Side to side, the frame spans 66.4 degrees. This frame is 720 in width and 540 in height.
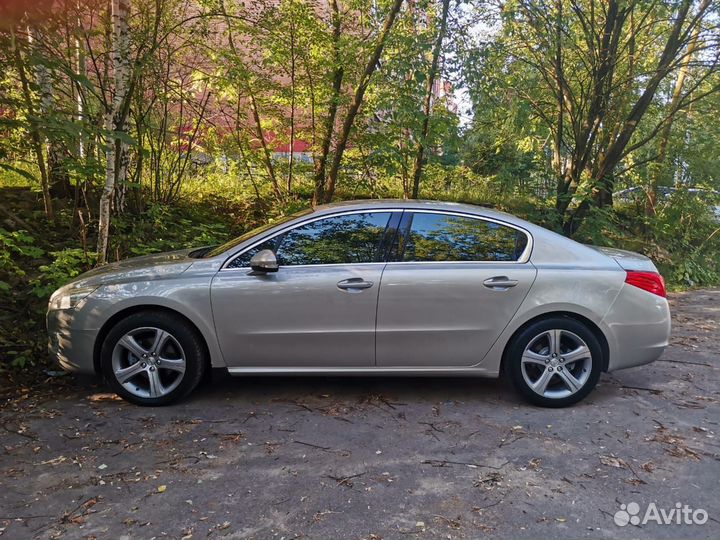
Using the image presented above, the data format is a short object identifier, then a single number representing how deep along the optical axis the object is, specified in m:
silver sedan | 4.04
